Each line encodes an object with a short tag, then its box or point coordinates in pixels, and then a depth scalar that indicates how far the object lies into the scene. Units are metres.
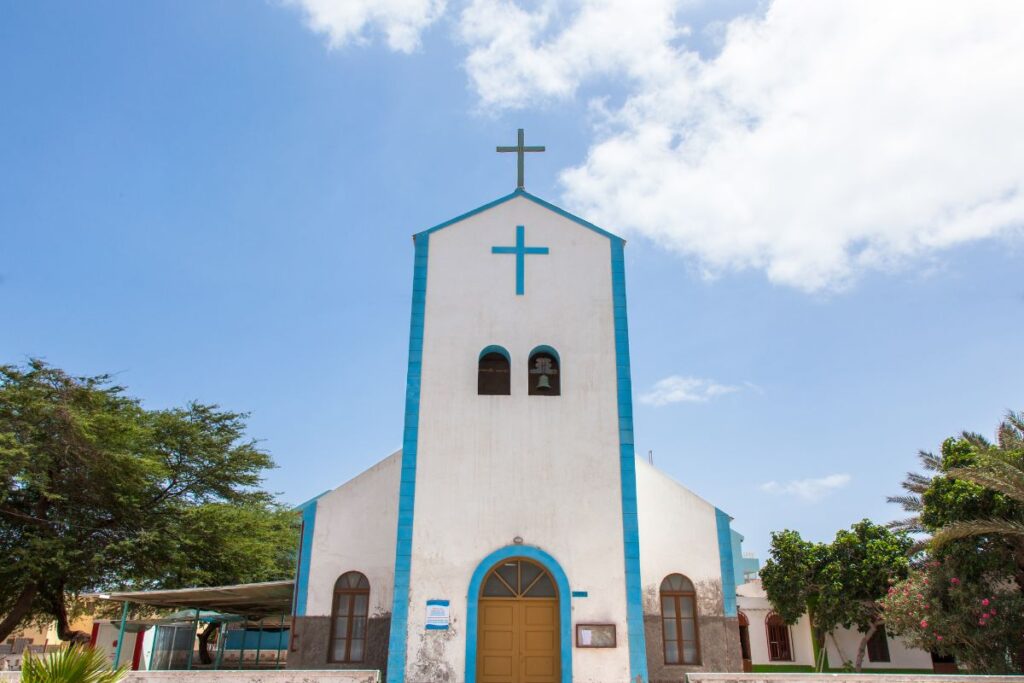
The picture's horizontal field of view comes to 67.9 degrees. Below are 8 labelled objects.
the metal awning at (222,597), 16.59
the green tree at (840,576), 25.56
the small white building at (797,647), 28.39
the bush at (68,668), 6.71
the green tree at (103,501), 22.19
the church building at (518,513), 12.28
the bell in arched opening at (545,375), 13.66
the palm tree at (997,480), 14.48
